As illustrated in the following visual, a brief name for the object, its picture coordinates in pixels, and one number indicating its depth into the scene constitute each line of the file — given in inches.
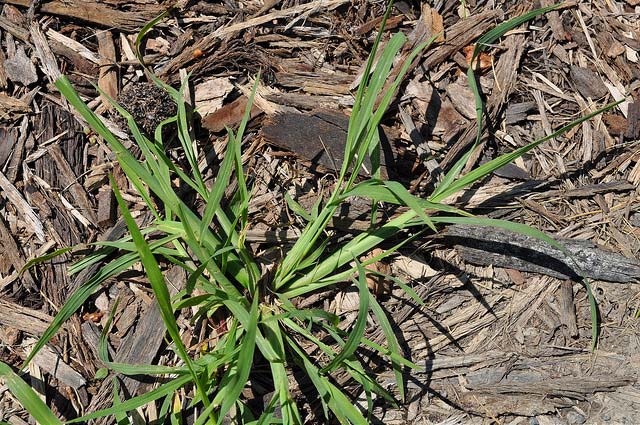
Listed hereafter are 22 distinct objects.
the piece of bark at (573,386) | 46.3
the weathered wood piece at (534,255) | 46.7
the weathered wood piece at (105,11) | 48.4
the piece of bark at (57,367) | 46.9
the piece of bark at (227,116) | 47.9
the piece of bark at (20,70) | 48.2
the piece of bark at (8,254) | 47.5
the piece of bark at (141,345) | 46.6
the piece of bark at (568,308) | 46.8
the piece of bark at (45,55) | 48.2
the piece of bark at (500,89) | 47.6
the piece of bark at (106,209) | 47.6
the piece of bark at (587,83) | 48.0
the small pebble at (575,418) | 46.2
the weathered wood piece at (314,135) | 47.3
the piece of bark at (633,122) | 47.6
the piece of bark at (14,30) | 48.3
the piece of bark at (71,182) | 47.8
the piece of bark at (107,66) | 48.3
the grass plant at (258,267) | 44.1
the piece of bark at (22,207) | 47.6
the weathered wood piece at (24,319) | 47.1
